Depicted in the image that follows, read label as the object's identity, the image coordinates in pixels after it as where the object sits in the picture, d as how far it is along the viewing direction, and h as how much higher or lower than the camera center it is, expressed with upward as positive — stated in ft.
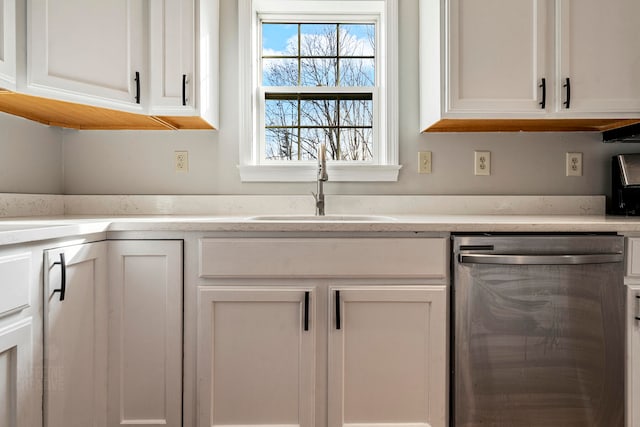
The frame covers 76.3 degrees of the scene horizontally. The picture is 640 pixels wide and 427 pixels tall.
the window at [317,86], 7.21 +2.27
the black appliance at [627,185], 6.39 +0.46
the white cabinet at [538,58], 5.71 +2.20
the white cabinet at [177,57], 5.69 +2.22
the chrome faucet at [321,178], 6.32 +0.56
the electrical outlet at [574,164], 6.88 +0.85
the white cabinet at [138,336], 4.73 -1.43
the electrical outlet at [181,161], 6.87 +0.89
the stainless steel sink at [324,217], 6.18 -0.05
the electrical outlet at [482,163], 6.91 +0.87
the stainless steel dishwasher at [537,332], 4.68 -1.36
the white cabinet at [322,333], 4.74 -1.39
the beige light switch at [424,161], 6.93 +0.90
